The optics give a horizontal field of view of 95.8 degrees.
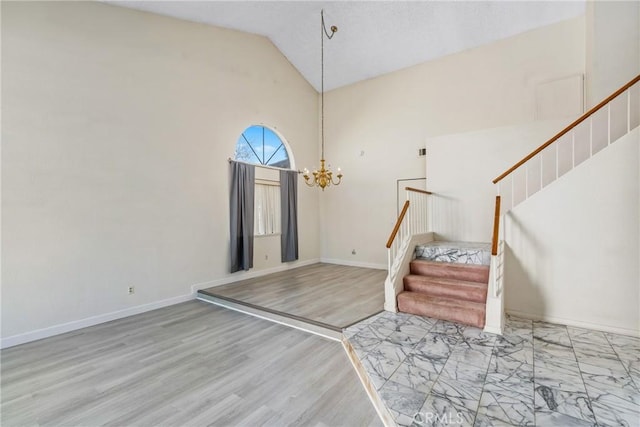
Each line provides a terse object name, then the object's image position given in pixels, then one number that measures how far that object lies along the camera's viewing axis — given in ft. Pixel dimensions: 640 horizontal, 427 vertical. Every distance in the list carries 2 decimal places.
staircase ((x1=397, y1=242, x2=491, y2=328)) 11.94
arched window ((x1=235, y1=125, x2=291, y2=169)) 20.30
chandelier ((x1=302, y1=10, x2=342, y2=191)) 17.19
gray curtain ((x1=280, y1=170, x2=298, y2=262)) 22.66
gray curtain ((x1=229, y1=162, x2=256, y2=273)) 18.89
